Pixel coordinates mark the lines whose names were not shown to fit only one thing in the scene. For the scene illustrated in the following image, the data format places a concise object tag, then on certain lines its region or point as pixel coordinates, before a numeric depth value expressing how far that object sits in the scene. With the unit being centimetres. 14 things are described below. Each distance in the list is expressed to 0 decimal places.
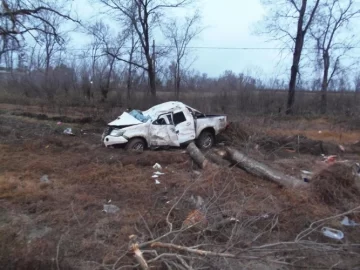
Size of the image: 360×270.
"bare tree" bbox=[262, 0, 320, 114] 2520
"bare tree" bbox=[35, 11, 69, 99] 1944
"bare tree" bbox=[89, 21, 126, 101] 2643
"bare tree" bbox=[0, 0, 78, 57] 1736
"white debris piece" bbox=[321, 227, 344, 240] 548
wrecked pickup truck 1162
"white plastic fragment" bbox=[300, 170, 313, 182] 800
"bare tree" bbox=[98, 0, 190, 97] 2462
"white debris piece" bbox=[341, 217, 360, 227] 602
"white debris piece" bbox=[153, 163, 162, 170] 970
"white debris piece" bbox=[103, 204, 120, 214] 646
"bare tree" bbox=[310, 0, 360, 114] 2905
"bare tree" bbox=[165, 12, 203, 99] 2944
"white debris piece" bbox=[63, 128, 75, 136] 1615
